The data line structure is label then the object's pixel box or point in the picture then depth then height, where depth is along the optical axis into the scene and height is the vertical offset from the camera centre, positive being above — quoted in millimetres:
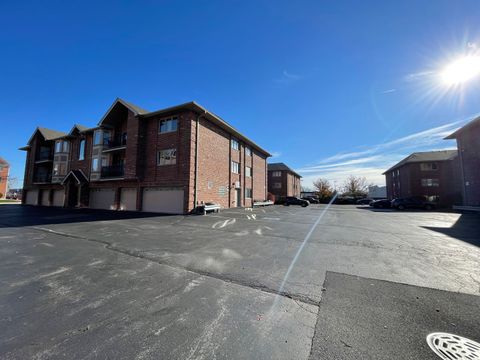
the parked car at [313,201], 46500 -501
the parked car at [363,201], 46475 -545
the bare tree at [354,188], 62569 +3381
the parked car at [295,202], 34778 -550
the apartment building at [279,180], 50594 +4595
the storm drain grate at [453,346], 2307 -1717
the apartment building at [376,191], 67062 +2473
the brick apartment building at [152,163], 18453 +3627
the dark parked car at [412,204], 28578 -617
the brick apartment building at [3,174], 54709 +5955
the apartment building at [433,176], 34281 +4119
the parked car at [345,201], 46000 -448
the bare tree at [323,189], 53875 +3008
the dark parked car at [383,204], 32762 -762
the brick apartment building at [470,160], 21875 +4390
